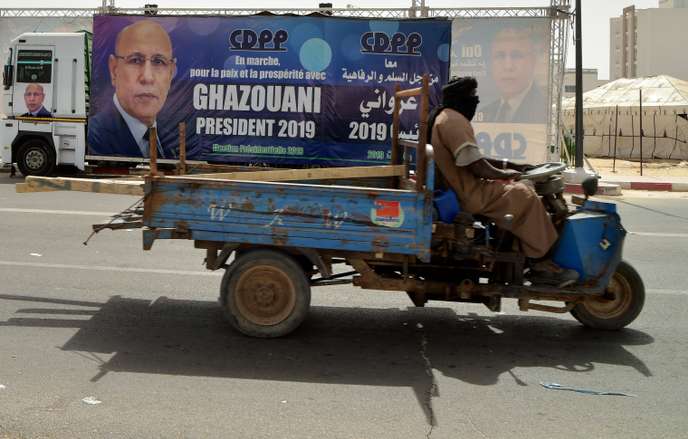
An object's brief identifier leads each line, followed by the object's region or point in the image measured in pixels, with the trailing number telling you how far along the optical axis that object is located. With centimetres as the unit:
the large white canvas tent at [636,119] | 2855
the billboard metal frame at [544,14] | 1800
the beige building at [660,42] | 5762
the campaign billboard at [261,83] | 1647
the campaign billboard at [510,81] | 1845
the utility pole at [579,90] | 1786
